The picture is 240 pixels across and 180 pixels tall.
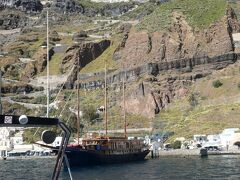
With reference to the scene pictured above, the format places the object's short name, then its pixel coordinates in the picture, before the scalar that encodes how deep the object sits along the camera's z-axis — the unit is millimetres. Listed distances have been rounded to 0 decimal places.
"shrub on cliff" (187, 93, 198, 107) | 152738
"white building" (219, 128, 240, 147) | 127488
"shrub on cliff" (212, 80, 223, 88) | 155375
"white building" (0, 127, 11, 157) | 165475
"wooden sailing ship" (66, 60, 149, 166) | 99438
